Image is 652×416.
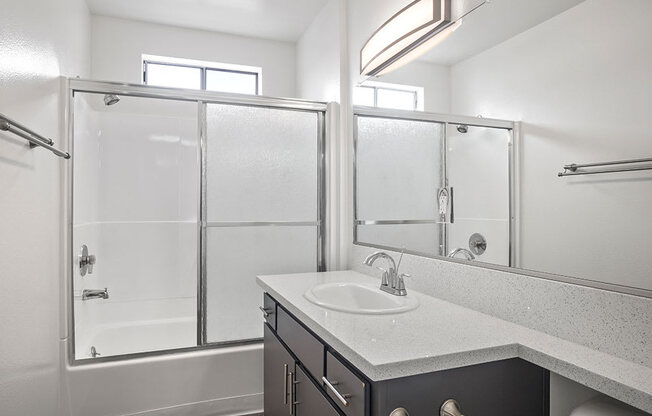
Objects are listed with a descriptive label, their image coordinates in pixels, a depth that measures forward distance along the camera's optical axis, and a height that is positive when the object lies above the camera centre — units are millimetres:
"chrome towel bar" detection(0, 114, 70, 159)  1201 +272
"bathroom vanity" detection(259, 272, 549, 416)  953 -473
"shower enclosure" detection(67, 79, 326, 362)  2312 -11
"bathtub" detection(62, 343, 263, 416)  2057 -993
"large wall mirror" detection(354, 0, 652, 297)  958 +197
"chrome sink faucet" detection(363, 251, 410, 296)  1640 -314
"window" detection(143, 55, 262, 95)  3209 +1163
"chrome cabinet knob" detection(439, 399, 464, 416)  986 -514
